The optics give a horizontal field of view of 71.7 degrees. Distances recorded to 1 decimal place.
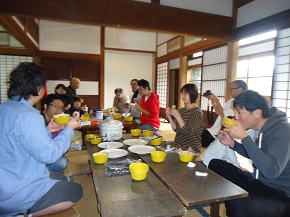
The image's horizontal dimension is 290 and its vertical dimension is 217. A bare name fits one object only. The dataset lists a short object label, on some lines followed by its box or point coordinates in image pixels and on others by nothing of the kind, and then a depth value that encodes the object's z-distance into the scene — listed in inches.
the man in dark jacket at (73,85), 171.8
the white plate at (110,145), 71.6
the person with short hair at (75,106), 140.6
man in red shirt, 132.0
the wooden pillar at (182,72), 264.1
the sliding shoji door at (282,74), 128.6
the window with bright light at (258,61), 150.0
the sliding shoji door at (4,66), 229.8
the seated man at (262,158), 51.0
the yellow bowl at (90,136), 80.7
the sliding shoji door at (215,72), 190.3
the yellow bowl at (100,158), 57.1
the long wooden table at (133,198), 36.2
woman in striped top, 87.2
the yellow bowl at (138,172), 46.9
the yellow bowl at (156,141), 75.3
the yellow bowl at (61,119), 59.4
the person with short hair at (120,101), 190.9
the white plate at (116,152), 62.9
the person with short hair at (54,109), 83.6
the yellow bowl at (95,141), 77.4
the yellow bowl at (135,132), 91.8
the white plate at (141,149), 66.3
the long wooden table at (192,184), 41.5
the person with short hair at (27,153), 42.4
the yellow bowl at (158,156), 58.4
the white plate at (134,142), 76.9
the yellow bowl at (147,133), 88.7
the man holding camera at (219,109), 119.3
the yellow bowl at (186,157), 59.3
